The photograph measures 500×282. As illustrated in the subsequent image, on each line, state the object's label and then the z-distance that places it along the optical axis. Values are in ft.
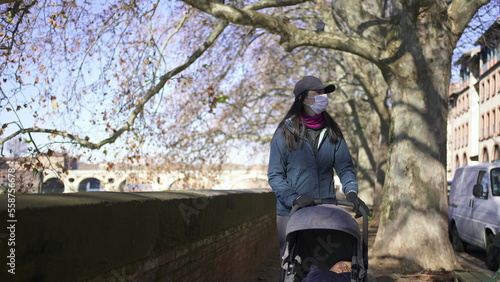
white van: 40.57
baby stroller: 12.70
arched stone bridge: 78.12
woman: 14.69
